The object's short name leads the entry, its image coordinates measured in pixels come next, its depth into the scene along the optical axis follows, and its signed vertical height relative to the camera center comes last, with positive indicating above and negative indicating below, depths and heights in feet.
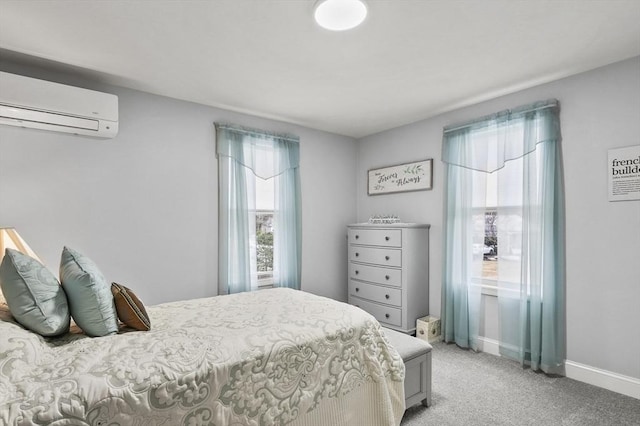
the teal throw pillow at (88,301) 5.46 -1.42
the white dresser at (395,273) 12.10 -2.22
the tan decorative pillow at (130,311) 5.94 -1.72
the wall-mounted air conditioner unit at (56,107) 7.95 +2.69
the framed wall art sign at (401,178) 12.92 +1.48
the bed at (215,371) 4.04 -2.19
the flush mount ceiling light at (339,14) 6.18 +3.83
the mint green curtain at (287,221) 13.08 -0.28
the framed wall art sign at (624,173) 8.13 +0.99
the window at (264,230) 12.78 -0.61
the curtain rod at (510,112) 9.45 +3.08
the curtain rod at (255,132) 11.76 +3.06
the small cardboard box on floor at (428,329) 11.64 -4.04
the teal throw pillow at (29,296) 4.98 -1.22
